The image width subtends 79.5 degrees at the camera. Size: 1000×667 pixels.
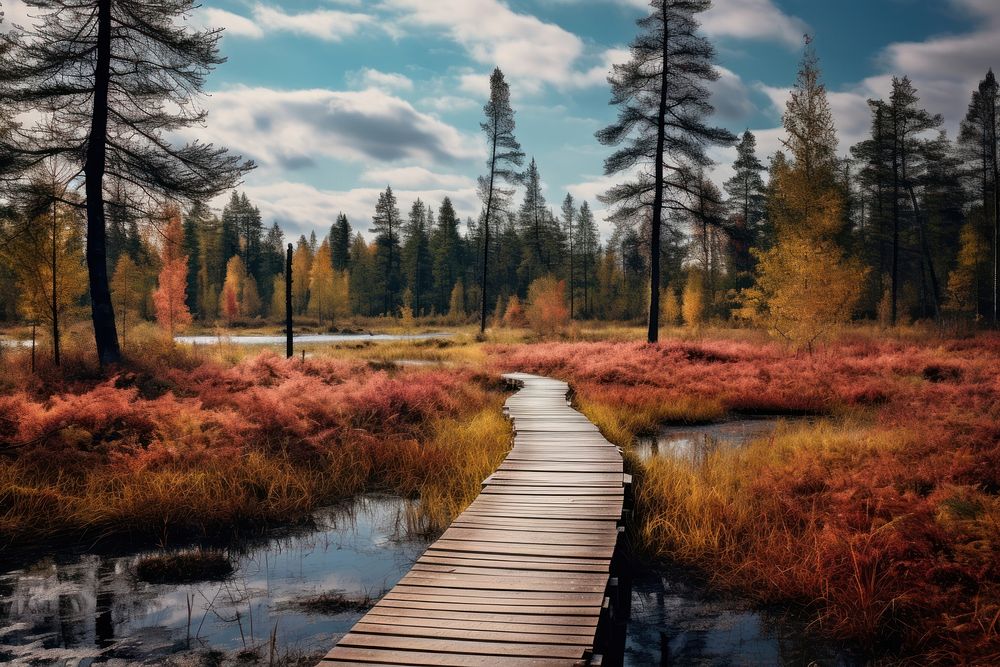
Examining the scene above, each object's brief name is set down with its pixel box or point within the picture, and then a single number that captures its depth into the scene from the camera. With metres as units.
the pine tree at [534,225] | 65.69
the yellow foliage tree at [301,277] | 79.44
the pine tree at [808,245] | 22.36
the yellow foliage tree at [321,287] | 68.44
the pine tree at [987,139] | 32.67
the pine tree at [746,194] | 51.25
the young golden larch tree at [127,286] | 34.12
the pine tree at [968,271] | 38.59
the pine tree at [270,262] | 81.50
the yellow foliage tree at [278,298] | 71.38
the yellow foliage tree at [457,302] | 69.50
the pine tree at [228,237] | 76.44
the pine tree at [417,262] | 74.62
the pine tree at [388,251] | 72.81
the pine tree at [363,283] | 76.69
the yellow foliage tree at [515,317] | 43.91
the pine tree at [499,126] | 36.62
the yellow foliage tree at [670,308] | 53.62
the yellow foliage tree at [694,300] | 43.19
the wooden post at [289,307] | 21.62
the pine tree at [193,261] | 72.94
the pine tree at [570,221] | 67.94
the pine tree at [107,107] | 14.78
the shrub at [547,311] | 36.56
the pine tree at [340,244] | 79.69
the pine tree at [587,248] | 71.75
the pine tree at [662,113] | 22.72
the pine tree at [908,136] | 34.56
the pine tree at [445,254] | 74.69
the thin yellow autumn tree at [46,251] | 15.11
